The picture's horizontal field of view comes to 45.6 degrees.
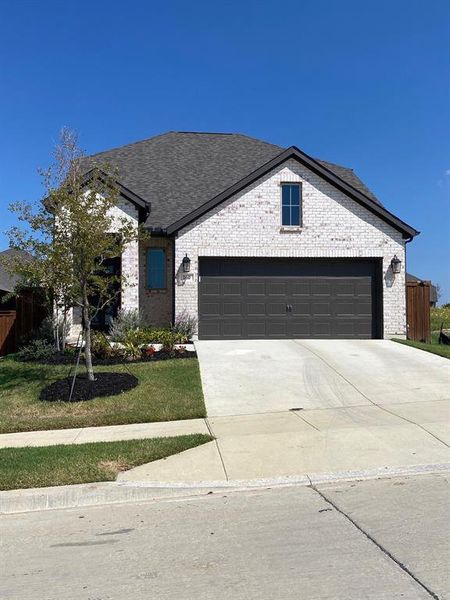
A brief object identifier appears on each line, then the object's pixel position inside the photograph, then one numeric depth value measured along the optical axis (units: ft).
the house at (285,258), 53.93
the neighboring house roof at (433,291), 136.98
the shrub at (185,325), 51.83
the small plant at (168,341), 45.05
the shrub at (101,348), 42.63
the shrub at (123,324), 48.52
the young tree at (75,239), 32.94
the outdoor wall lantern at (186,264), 53.21
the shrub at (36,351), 43.11
